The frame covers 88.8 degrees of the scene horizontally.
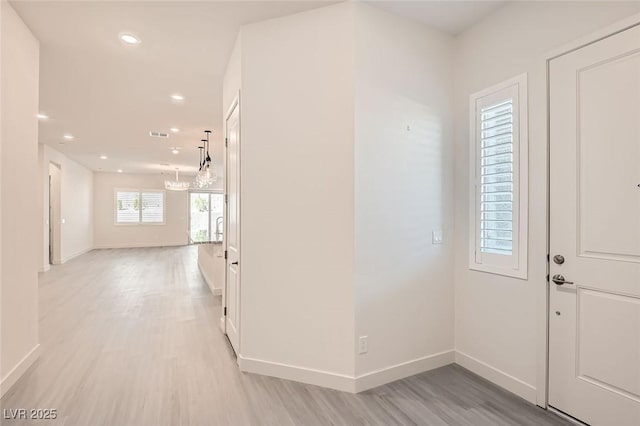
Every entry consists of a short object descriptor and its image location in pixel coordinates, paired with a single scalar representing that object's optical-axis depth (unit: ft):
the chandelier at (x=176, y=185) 32.55
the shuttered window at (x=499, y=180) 7.79
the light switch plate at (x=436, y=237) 9.23
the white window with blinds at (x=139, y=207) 39.19
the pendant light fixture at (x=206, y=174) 21.44
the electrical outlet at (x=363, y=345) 8.00
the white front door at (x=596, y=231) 6.00
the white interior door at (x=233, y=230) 9.60
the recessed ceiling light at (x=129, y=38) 9.50
